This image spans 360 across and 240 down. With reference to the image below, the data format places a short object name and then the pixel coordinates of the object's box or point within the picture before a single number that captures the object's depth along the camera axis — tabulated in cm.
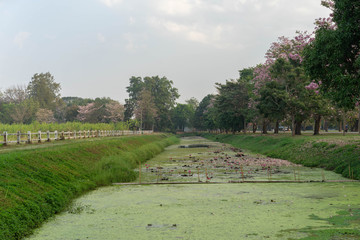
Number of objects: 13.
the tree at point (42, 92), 10719
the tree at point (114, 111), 9981
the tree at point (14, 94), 10169
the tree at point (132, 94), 10731
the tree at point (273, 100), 3938
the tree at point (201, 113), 12508
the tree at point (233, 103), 6340
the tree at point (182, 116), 15150
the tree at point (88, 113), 9956
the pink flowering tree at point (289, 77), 3772
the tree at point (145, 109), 9975
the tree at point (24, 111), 8438
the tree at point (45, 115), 9125
